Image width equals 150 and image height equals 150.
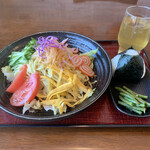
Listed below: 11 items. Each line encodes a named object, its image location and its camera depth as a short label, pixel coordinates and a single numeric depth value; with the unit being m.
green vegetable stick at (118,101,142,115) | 0.30
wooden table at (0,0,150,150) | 0.27
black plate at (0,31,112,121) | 0.28
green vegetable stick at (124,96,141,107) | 0.31
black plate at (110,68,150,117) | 0.33
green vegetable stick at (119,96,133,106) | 0.31
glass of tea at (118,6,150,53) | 0.37
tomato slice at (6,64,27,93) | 0.34
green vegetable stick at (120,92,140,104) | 0.31
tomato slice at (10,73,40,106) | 0.31
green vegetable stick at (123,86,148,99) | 0.33
